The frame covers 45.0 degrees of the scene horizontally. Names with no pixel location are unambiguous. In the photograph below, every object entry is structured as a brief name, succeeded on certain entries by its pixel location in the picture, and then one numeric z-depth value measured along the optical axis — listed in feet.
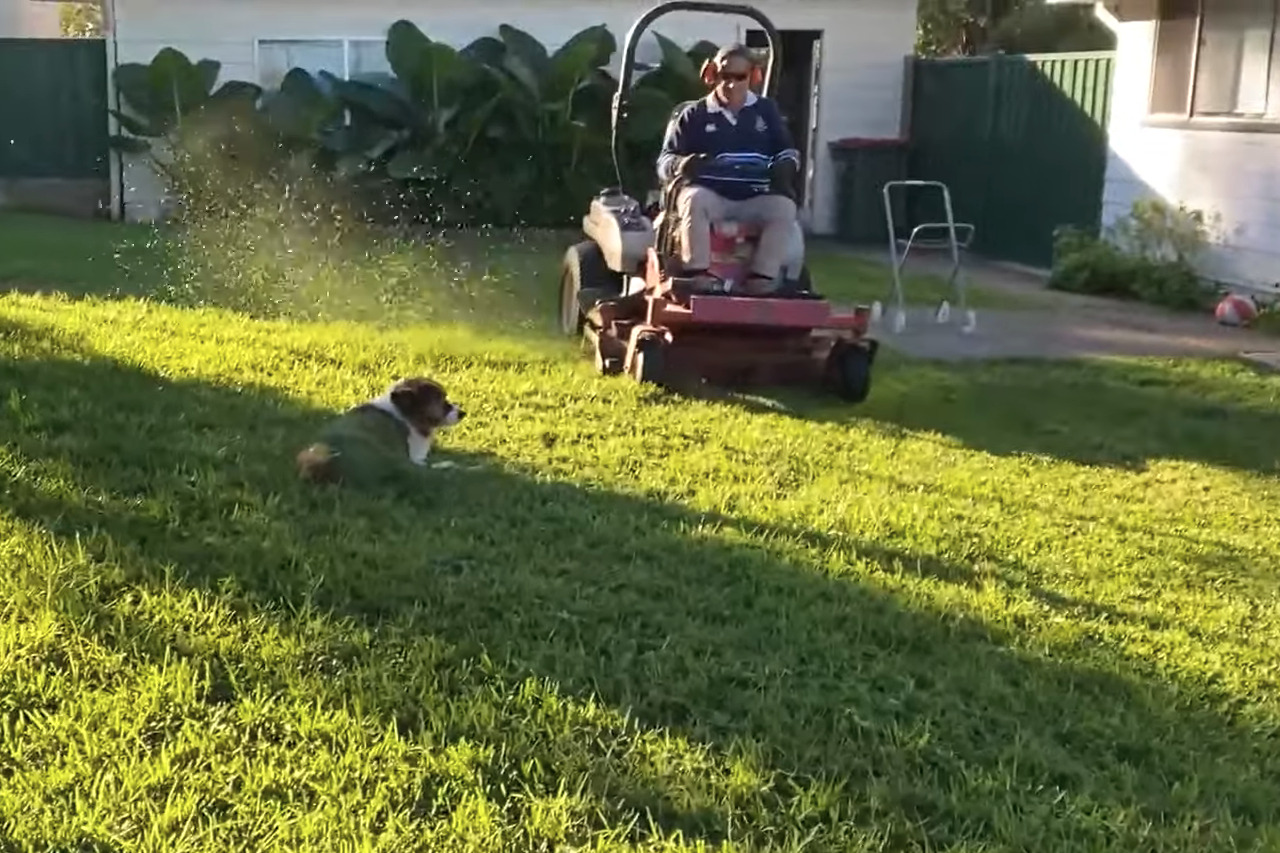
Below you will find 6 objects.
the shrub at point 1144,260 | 37.09
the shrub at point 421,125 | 46.91
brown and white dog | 16.33
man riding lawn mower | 22.85
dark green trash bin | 53.72
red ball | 33.65
